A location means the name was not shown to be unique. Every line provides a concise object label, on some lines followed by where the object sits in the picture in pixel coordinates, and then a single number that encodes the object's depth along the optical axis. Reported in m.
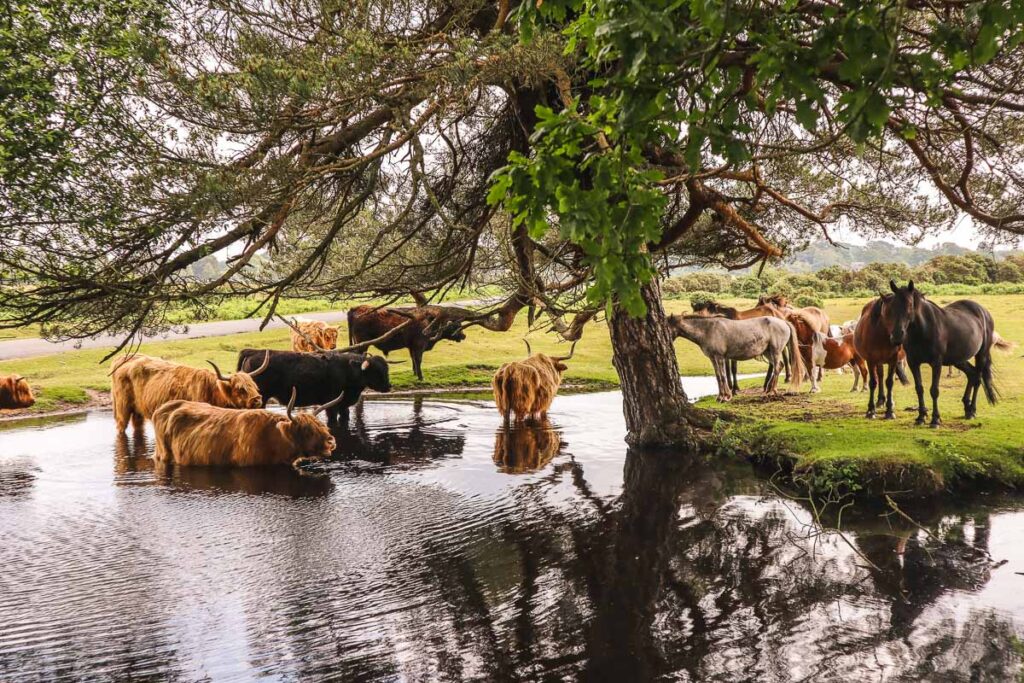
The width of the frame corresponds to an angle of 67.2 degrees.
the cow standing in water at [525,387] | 12.25
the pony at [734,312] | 14.16
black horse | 9.36
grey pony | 12.74
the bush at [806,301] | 30.98
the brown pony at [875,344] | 10.11
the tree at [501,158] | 3.33
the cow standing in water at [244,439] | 9.40
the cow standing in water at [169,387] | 11.25
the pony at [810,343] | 14.12
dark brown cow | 16.97
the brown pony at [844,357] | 14.44
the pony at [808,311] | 14.90
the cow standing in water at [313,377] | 12.37
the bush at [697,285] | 40.50
